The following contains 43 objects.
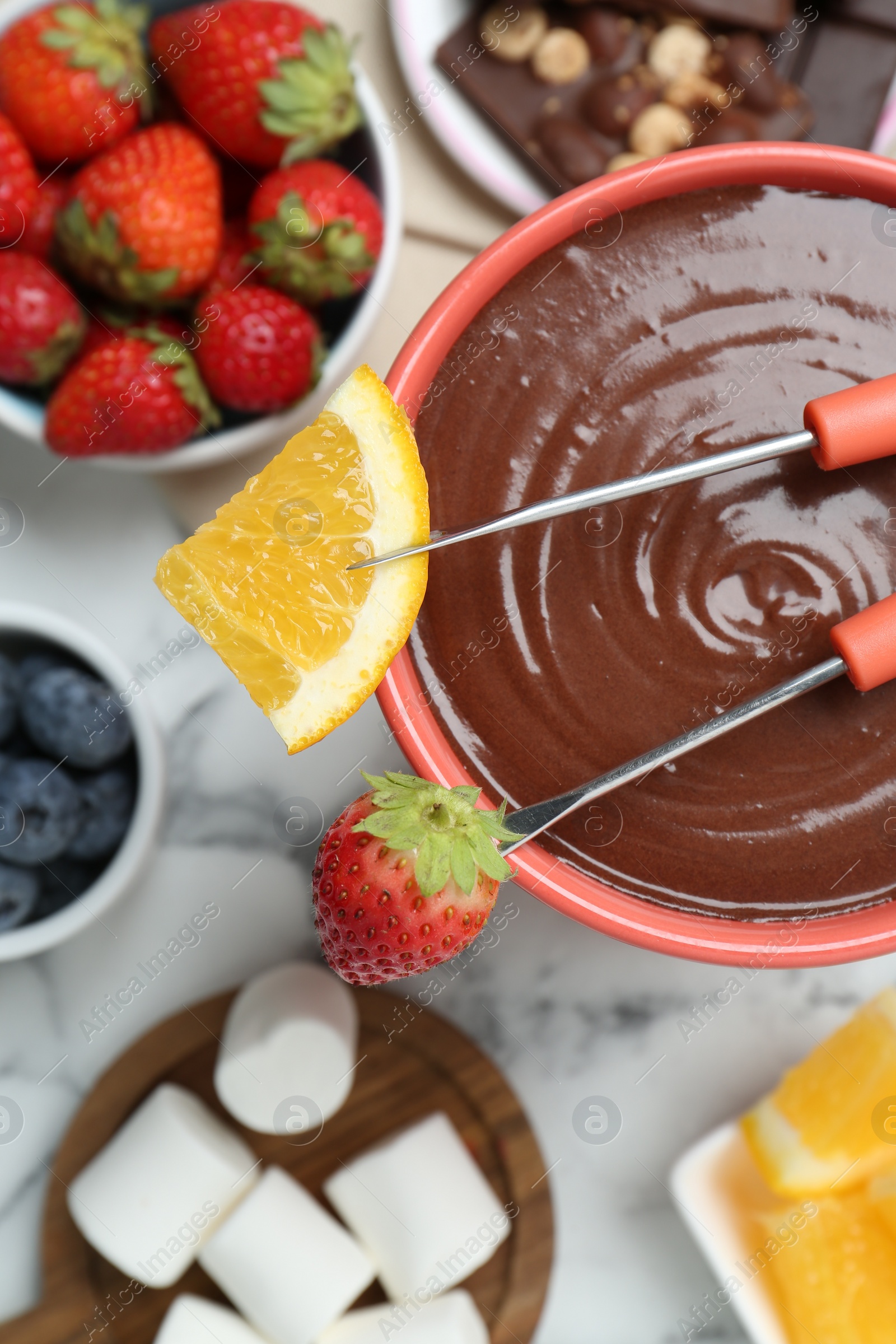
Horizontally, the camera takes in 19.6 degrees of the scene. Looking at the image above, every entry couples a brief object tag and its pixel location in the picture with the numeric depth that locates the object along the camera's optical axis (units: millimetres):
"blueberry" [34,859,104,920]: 577
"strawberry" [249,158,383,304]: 555
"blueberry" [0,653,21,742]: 565
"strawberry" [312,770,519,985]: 491
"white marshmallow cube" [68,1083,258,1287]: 579
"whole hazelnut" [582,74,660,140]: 592
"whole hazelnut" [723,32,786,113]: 596
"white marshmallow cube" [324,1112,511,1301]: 581
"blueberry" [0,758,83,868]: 557
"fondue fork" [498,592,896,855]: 495
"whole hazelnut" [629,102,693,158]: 594
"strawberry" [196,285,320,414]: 555
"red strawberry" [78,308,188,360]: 567
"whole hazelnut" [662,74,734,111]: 597
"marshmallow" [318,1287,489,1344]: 578
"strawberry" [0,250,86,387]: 551
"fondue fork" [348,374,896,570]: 493
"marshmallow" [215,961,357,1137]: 578
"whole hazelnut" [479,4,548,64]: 593
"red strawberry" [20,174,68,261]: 563
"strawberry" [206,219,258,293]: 566
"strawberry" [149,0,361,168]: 551
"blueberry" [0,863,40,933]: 560
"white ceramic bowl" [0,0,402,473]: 561
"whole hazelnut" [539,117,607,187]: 586
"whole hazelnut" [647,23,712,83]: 598
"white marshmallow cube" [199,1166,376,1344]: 580
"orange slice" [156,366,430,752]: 497
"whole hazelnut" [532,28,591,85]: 595
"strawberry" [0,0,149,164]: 550
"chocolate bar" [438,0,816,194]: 591
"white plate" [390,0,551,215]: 589
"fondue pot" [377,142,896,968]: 506
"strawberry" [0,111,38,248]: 553
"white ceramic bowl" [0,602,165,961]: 562
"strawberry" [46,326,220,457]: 549
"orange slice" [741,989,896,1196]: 568
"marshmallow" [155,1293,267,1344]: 580
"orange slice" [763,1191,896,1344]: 577
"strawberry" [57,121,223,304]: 549
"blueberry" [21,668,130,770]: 560
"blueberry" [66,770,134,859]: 570
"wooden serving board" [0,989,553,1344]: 592
